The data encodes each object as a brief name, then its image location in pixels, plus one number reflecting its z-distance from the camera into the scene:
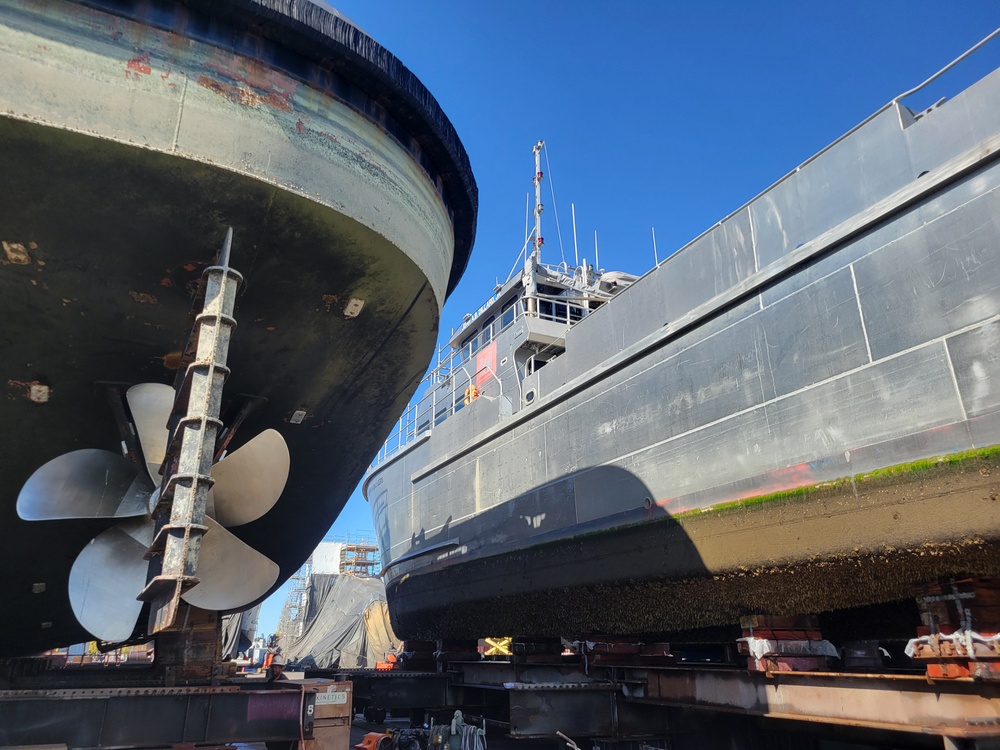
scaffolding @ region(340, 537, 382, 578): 31.83
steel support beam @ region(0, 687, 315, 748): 4.14
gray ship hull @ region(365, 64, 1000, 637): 4.41
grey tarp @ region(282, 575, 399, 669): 21.98
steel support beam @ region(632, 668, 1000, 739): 3.74
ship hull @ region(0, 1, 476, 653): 3.57
